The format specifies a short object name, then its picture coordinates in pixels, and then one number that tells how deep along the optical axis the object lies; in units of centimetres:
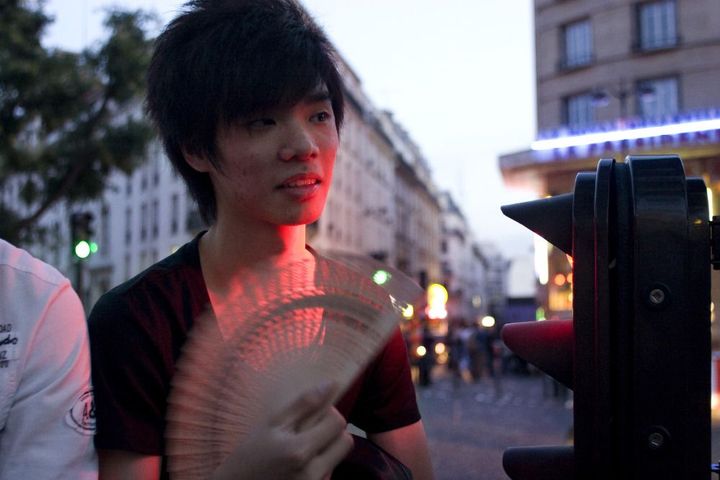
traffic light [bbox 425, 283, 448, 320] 1842
